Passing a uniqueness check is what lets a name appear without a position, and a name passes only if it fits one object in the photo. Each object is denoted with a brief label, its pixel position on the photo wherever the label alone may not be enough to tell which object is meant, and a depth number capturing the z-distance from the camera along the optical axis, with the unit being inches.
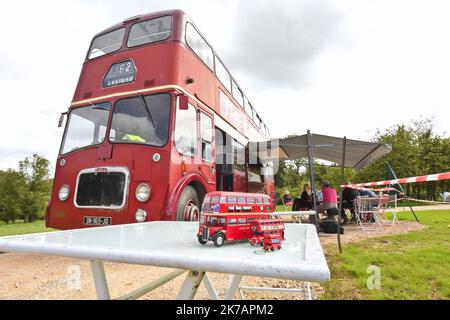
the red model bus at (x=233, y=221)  56.7
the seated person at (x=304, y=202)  318.3
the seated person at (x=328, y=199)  283.3
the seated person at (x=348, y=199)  332.5
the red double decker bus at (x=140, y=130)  174.2
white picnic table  35.8
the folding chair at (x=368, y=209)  292.0
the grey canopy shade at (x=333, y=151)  234.7
